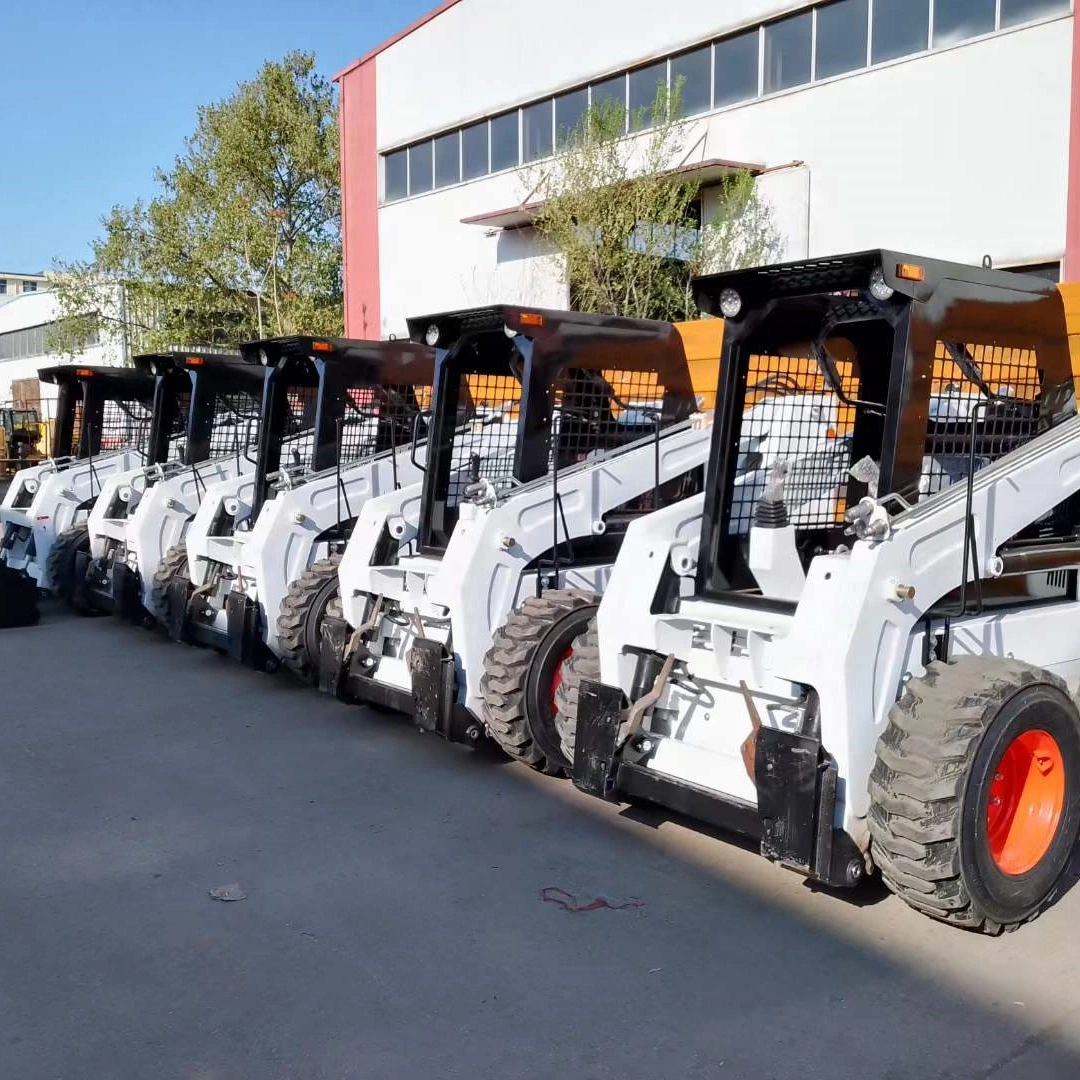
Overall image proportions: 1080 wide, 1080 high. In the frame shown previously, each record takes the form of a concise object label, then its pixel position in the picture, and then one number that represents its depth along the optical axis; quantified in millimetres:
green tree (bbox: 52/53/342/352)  29750
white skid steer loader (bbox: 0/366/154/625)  11406
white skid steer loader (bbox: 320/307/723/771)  5797
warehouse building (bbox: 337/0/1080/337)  13742
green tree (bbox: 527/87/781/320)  16594
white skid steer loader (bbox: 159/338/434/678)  7766
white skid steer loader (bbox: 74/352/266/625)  9586
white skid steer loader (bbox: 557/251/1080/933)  3859
